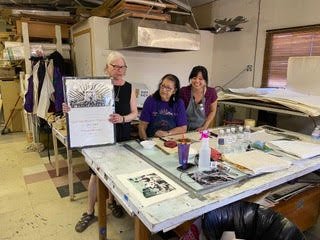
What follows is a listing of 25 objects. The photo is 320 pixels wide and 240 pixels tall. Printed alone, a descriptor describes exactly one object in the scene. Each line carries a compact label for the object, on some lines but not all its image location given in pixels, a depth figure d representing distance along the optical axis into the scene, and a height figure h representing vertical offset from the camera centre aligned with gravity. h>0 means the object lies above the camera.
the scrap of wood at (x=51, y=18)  3.84 +0.84
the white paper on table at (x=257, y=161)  1.42 -0.52
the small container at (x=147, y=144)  1.78 -0.51
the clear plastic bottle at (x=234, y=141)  1.78 -0.51
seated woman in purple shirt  2.14 -0.36
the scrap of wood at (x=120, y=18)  2.99 +0.68
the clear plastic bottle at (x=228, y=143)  1.75 -0.51
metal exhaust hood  2.90 +0.47
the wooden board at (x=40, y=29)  3.78 +0.65
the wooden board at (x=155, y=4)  3.03 +0.87
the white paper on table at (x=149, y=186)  1.13 -0.56
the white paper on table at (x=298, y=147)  1.68 -0.52
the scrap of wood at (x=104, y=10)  3.33 +0.87
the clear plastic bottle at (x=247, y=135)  1.90 -0.51
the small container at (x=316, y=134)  2.14 -0.50
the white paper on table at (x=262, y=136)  2.04 -0.52
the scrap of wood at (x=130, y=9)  3.02 +0.79
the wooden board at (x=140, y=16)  2.99 +0.70
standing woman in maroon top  2.46 -0.27
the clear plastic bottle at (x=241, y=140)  1.78 -0.52
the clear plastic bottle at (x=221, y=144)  1.74 -0.51
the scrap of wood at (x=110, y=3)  3.20 +0.90
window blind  3.25 +0.37
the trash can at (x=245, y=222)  1.33 -0.80
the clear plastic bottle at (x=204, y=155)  1.42 -0.46
